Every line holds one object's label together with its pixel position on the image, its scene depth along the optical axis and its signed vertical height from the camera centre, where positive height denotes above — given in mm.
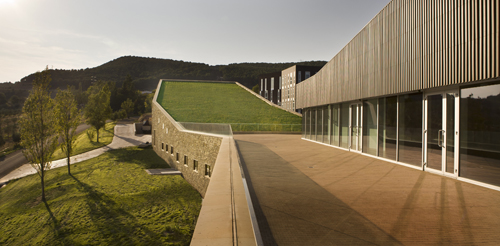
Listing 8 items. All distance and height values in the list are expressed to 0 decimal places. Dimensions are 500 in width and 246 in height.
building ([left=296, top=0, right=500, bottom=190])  6441 +937
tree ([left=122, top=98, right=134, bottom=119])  63375 +3246
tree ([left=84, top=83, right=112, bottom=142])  39469 +1518
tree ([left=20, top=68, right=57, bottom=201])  17953 -116
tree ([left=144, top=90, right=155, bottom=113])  79288 +4690
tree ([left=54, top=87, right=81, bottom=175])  24203 +458
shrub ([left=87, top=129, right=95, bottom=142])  38688 -1830
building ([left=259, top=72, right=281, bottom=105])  60388 +7453
